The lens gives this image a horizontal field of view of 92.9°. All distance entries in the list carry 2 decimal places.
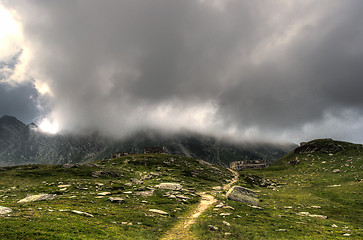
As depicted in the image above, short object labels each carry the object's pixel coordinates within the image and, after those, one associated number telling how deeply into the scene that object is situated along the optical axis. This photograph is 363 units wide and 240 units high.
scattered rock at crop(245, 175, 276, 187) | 92.65
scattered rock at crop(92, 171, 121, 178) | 69.53
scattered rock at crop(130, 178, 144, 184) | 62.75
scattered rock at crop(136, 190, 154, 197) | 41.27
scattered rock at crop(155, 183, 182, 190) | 52.64
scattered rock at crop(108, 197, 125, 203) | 33.40
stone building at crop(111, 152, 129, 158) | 182.62
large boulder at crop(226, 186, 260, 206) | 40.40
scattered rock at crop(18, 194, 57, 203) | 30.62
